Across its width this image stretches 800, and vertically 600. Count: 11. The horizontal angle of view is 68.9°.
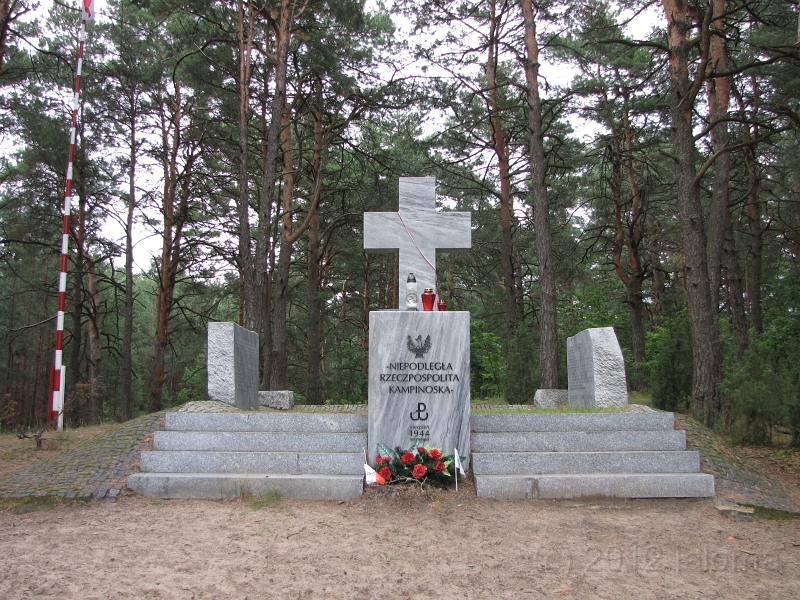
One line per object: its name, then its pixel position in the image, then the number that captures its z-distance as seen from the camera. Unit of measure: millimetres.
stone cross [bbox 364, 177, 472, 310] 6824
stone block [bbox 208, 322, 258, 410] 6723
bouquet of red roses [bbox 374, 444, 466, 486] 4898
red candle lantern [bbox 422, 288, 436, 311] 5703
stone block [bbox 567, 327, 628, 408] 6652
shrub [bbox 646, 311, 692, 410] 9336
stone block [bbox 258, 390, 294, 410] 9211
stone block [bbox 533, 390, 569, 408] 8820
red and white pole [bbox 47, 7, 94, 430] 8070
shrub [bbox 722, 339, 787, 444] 7137
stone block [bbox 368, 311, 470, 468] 5266
